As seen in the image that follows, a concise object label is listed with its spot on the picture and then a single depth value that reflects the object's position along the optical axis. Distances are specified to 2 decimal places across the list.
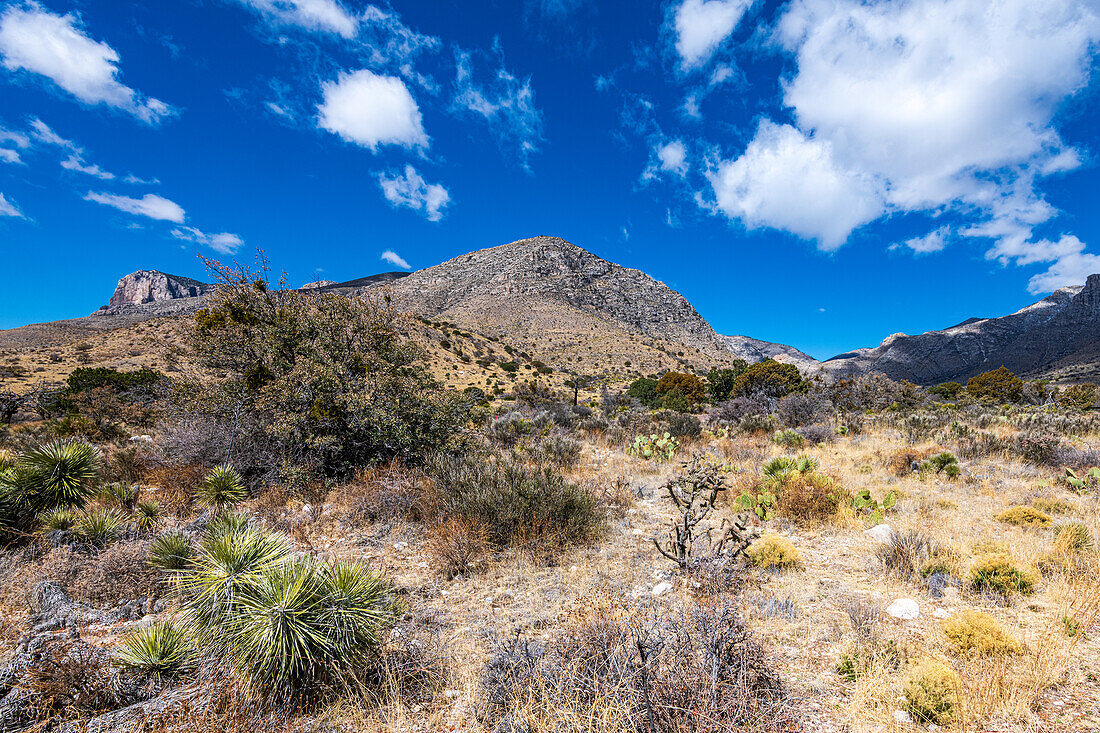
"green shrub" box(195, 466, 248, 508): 6.50
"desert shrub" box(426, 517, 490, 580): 4.77
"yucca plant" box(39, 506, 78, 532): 4.80
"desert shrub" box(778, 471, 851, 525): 6.22
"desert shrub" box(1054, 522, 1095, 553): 4.34
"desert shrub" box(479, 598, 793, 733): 2.27
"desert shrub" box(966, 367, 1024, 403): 24.02
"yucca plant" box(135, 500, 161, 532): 5.48
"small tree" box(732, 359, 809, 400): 23.55
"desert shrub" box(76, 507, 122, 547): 4.80
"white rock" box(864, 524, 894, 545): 5.21
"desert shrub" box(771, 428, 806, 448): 11.45
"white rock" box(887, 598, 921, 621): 3.56
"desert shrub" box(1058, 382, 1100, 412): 17.97
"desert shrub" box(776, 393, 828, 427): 15.30
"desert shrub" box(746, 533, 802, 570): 4.74
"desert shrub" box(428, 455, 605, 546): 5.47
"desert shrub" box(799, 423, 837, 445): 11.84
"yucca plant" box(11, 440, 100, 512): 5.04
